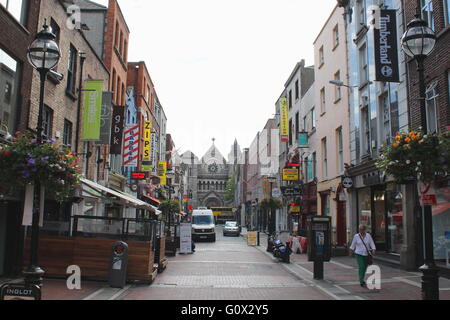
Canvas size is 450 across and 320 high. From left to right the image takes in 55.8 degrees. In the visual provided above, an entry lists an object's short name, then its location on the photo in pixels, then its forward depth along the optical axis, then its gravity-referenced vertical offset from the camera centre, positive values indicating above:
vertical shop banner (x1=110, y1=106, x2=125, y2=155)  23.33 +4.79
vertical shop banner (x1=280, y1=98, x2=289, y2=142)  37.31 +8.80
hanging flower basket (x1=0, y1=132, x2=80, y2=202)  7.75 +0.93
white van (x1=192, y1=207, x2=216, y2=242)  35.06 -0.47
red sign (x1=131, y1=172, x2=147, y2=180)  29.52 +2.91
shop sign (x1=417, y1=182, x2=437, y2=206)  8.19 +0.53
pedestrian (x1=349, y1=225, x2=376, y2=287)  11.99 -0.86
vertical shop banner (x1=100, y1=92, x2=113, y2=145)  20.20 +4.61
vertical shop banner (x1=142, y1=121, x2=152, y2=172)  35.08 +6.36
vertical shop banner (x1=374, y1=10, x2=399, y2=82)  16.05 +6.60
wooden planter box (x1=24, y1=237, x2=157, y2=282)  12.22 -1.15
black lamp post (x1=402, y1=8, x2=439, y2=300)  7.79 +2.71
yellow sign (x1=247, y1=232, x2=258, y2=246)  31.08 -1.37
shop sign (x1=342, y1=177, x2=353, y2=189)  20.67 +1.88
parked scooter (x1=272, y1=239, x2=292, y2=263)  18.73 -1.37
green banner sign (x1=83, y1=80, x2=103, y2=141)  19.00 +4.86
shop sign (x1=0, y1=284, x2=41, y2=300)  6.24 -1.12
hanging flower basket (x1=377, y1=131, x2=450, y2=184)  8.03 +1.28
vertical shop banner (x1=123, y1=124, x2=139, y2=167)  27.22 +4.58
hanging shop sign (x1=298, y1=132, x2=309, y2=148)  30.58 +5.79
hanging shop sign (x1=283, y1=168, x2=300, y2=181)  32.22 +3.48
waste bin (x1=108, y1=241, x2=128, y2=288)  11.48 -1.28
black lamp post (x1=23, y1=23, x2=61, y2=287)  7.94 +3.02
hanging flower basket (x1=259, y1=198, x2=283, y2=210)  37.50 +1.48
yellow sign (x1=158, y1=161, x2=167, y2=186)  43.00 +4.79
